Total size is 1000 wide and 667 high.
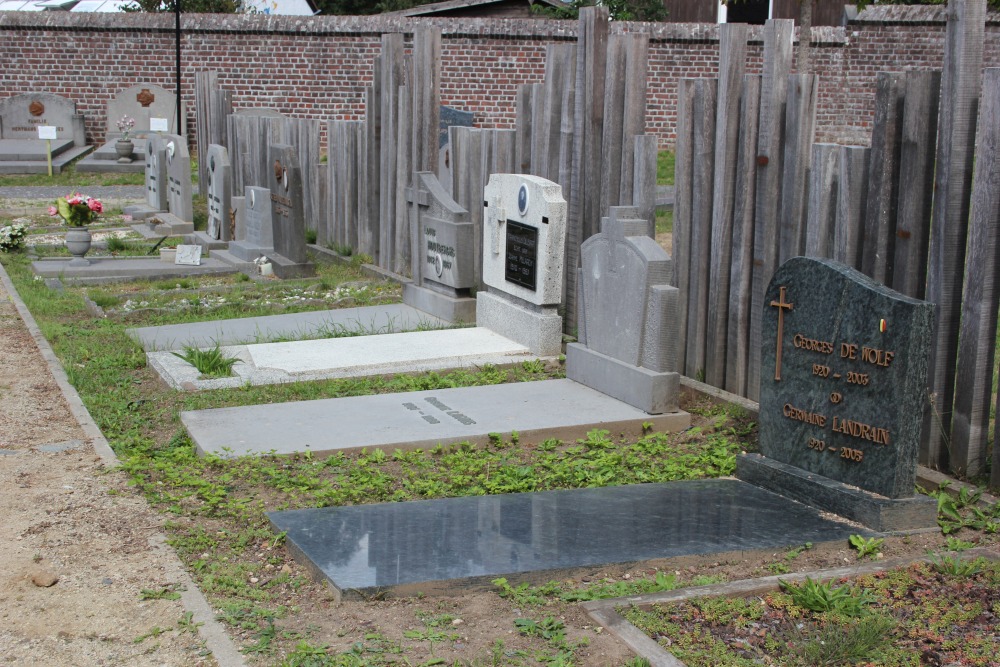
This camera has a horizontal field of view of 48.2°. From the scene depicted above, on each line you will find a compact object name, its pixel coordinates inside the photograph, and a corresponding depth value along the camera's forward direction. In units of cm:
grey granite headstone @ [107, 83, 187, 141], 2341
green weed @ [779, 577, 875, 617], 396
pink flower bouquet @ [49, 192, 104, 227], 1313
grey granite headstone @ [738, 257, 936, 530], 471
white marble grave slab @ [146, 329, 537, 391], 762
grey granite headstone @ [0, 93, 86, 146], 2308
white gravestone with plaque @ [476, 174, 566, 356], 787
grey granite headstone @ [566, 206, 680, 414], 649
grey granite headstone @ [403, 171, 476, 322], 930
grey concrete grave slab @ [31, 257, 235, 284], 1206
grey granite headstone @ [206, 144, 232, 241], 1414
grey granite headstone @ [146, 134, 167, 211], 1648
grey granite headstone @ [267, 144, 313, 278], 1195
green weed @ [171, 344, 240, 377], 761
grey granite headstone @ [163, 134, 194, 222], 1566
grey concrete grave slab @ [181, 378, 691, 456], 610
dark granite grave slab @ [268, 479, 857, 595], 433
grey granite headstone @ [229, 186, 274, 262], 1276
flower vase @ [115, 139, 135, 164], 2166
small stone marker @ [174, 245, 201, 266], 1271
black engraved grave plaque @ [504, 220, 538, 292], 805
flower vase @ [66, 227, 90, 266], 1246
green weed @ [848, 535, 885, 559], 461
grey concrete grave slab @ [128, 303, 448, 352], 887
